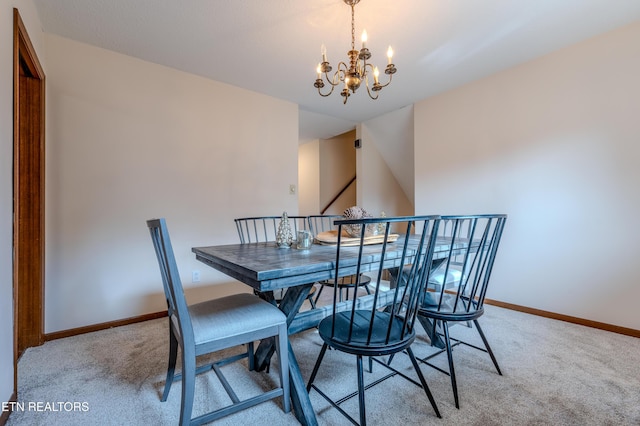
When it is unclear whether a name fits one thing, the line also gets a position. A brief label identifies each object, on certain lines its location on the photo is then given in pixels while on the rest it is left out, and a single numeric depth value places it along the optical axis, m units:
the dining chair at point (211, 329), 1.08
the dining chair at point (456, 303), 1.44
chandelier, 1.61
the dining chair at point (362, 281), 2.20
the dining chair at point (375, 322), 1.11
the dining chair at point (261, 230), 3.14
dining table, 1.12
